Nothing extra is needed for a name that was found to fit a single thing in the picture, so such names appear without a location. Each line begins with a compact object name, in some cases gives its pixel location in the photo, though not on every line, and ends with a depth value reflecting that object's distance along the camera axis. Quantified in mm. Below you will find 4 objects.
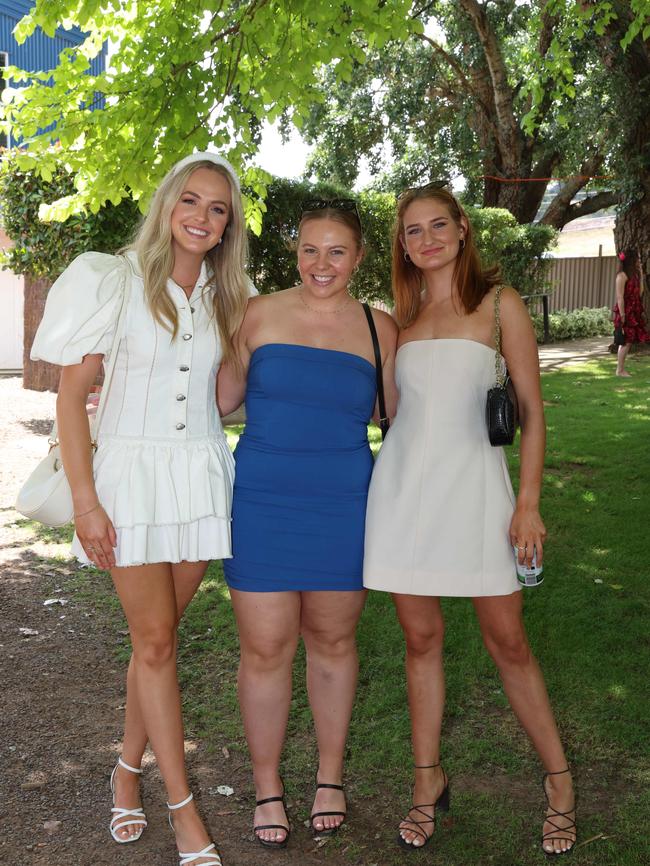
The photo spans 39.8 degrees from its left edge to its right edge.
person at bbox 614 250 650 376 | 13555
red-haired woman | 3070
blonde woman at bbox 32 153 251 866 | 2877
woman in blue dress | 3137
